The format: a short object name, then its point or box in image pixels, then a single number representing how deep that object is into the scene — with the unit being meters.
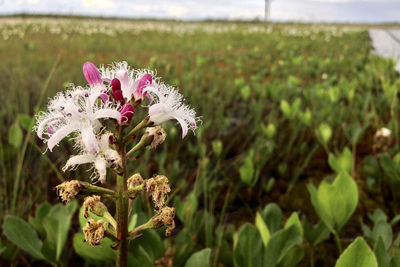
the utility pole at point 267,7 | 22.94
